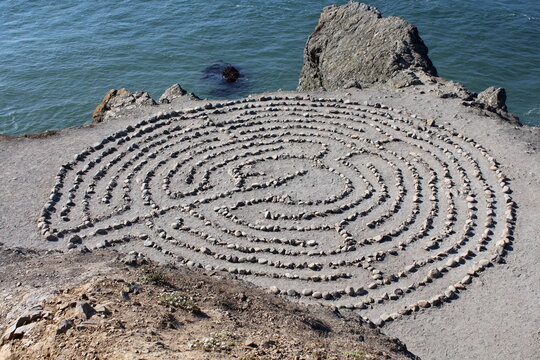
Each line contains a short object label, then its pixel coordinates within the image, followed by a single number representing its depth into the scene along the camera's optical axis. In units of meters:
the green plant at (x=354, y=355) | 9.86
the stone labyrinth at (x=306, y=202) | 15.11
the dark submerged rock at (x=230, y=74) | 35.19
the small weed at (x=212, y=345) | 9.10
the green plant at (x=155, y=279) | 11.75
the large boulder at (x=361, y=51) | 25.66
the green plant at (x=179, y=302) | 10.61
